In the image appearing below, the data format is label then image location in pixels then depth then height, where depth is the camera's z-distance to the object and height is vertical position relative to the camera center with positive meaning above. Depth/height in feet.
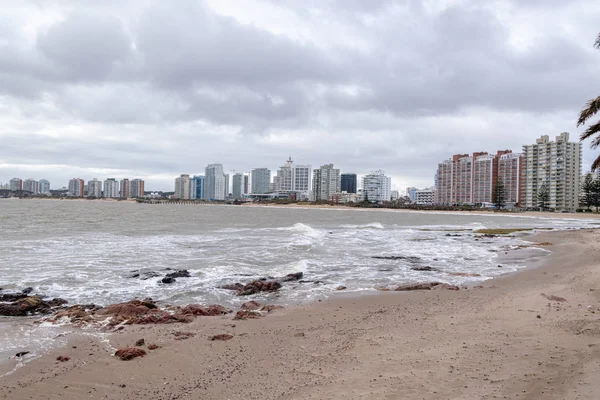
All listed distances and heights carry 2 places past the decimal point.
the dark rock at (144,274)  50.26 -10.27
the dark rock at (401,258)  67.51 -9.90
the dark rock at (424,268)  57.00 -9.72
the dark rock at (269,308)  34.15 -9.55
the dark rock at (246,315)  31.53 -9.42
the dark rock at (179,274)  50.37 -10.01
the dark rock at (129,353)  22.60 -9.04
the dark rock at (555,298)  33.81 -8.16
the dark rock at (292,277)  48.86 -9.84
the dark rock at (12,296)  37.07 -9.85
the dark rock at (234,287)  43.61 -9.90
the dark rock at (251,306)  34.78 -9.57
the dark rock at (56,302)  35.62 -9.87
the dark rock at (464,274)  51.39 -9.44
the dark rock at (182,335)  26.35 -9.29
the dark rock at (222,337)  26.09 -9.17
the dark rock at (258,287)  41.70 -9.71
